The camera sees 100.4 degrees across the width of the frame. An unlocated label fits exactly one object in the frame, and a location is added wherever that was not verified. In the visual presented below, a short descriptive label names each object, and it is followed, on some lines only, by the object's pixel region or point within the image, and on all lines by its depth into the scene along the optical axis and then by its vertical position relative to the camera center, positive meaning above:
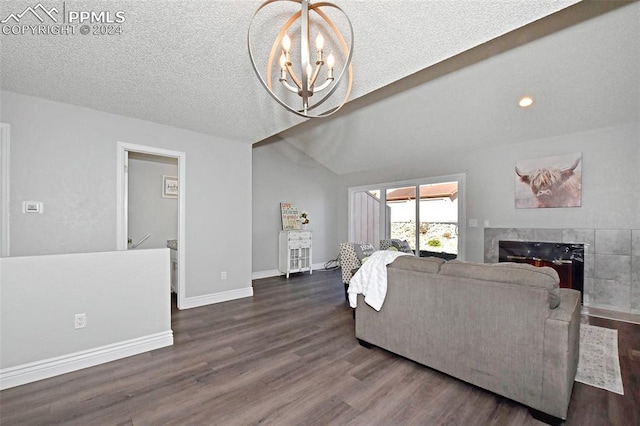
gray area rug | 2.04 -1.29
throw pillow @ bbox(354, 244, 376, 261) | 4.11 -0.60
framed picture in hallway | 4.78 +0.46
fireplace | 3.86 -0.66
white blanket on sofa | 2.42 -0.64
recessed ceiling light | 3.55 +1.52
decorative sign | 6.03 -0.11
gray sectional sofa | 1.63 -0.79
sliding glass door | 5.16 -0.01
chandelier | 1.52 +1.21
